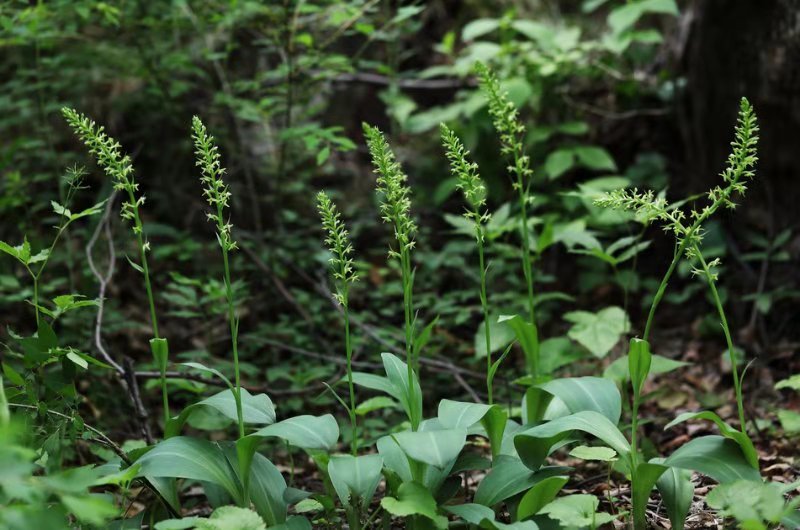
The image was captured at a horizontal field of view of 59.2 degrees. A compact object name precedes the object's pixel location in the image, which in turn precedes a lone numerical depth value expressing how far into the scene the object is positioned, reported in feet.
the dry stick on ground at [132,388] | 8.57
